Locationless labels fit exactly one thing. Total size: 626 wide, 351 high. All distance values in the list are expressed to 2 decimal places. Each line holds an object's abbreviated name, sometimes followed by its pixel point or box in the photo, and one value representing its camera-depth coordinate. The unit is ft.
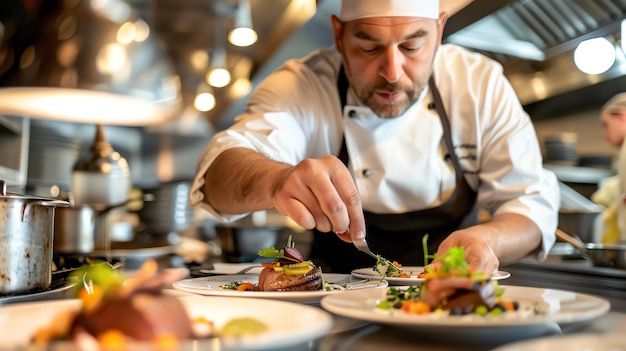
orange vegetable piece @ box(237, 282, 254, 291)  3.58
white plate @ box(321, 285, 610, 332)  2.17
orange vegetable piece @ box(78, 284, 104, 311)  1.93
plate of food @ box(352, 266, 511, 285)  3.82
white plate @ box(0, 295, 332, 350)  1.67
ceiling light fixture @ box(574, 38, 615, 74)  8.18
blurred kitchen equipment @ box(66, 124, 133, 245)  8.13
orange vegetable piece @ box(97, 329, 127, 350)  1.58
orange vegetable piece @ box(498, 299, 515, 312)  2.59
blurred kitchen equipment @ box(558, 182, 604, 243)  7.66
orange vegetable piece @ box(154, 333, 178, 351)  1.58
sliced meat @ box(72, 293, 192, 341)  1.82
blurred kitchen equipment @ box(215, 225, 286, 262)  6.94
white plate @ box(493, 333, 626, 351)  1.88
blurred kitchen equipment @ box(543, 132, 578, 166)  12.13
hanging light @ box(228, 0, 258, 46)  10.81
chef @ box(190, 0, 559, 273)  5.32
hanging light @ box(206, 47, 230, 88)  14.47
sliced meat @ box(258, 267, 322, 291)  3.49
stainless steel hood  7.20
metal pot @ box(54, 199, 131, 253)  6.60
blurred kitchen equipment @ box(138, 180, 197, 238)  10.95
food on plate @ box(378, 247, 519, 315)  2.49
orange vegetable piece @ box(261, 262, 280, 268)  3.62
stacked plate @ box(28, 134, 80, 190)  12.33
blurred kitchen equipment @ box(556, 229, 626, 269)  4.15
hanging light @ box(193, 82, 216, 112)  17.69
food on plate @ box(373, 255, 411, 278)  4.20
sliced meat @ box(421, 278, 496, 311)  2.49
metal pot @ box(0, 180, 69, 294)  3.20
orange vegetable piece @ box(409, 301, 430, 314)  2.54
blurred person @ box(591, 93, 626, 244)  7.67
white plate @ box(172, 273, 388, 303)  3.07
